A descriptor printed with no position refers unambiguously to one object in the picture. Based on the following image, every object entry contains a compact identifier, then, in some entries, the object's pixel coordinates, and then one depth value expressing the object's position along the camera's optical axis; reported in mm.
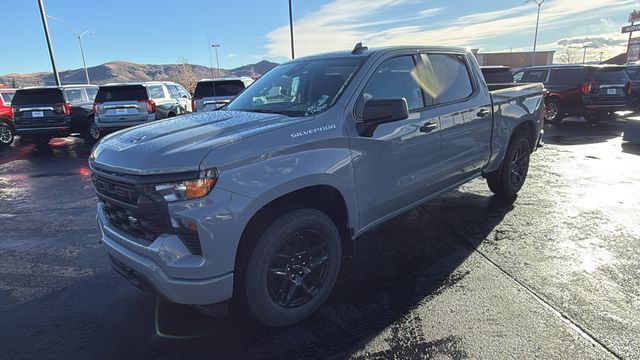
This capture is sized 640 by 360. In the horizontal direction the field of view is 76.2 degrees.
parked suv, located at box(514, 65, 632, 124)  12109
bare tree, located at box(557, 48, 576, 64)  114500
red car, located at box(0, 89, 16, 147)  13312
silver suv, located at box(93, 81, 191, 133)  11555
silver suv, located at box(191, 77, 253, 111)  12133
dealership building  81500
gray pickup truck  2420
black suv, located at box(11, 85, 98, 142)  12203
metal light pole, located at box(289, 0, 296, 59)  27266
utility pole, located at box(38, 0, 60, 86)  17361
